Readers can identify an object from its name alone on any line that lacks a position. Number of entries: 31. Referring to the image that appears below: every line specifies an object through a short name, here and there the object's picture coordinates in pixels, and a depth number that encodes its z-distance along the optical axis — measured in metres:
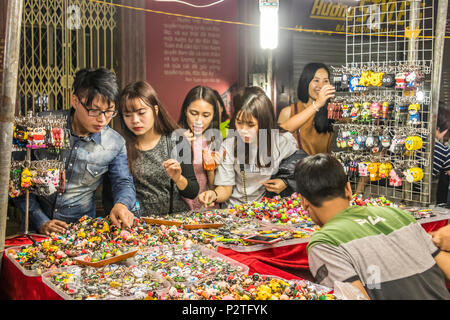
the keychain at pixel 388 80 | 4.09
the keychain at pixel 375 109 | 4.17
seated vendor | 1.84
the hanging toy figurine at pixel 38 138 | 3.08
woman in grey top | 4.24
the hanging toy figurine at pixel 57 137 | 3.20
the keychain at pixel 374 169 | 4.19
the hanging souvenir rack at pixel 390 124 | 4.05
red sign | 4.40
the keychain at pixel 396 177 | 4.08
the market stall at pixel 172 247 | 2.49
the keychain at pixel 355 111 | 4.35
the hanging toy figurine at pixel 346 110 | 4.46
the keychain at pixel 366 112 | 4.26
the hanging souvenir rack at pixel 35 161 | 3.08
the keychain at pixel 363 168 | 4.23
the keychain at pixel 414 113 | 3.99
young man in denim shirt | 3.77
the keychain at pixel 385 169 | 4.16
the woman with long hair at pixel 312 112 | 5.21
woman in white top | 4.79
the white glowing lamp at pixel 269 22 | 3.28
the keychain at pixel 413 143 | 3.99
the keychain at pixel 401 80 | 4.02
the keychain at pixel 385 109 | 4.15
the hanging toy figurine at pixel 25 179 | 3.11
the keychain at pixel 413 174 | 4.04
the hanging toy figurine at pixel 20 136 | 3.06
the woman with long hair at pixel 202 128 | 4.60
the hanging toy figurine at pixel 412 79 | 3.97
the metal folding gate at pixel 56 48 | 3.87
